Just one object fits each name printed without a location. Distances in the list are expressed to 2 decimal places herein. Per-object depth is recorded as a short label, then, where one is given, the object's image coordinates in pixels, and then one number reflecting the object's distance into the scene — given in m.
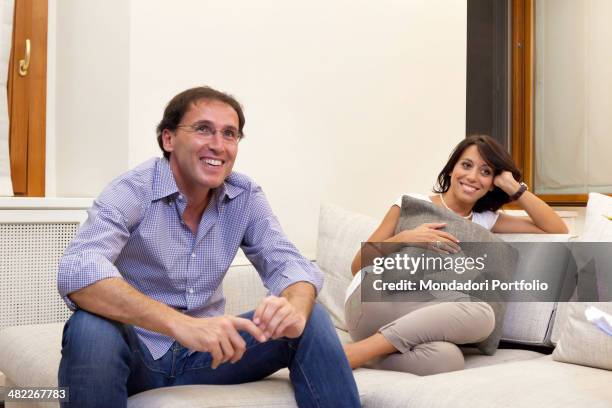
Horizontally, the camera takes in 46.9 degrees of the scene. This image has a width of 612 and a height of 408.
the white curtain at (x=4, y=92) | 2.80
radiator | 2.49
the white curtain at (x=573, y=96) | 4.14
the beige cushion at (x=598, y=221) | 1.98
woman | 1.95
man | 1.39
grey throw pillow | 2.11
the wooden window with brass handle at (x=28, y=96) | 2.87
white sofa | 1.48
